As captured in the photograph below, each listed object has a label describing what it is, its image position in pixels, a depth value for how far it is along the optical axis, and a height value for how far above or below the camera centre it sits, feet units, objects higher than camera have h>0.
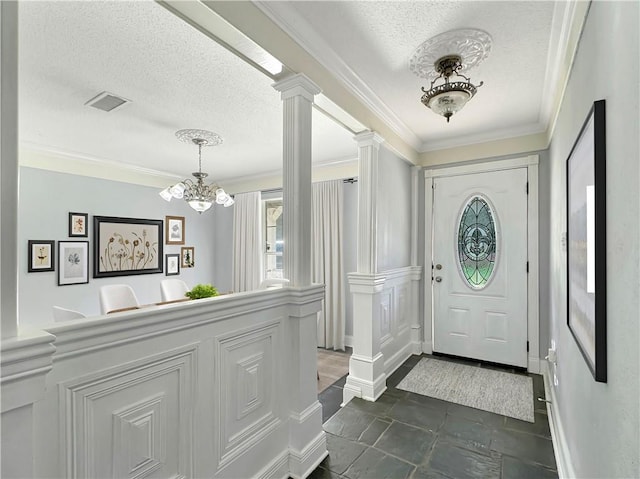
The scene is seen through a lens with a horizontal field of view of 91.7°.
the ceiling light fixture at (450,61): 6.05 +3.89
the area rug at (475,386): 8.33 -4.41
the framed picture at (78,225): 12.87 +0.66
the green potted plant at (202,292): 8.13 -1.35
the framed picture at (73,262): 12.54 -0.91
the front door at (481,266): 10.75 -0.89
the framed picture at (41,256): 11.78 -0.60
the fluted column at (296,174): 6.00 +1.31
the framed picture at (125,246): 13.74 -0.26
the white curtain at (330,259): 14.34 -0.83
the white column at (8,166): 2.51 +0.61
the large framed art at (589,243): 3.17 -0.02
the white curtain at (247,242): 17.42 -0.06
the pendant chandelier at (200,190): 10.81 +1.87
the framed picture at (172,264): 16.49 -1.28
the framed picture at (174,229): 16.57 +0.63
